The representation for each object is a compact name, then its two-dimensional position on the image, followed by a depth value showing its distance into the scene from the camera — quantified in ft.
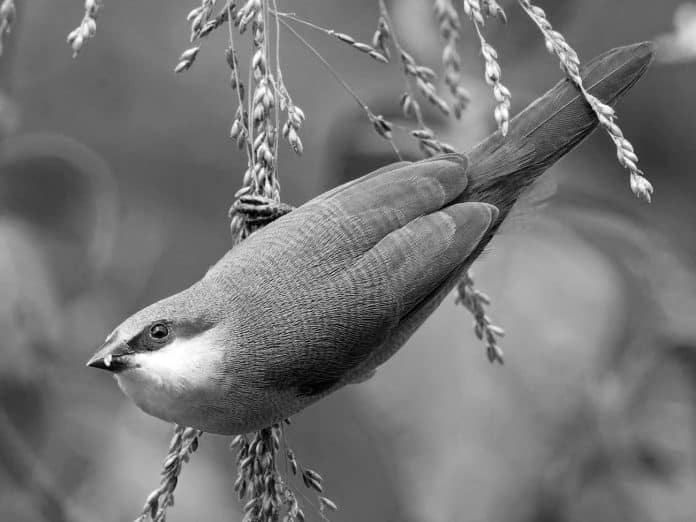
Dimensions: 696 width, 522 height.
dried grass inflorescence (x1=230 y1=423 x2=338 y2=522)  7.94
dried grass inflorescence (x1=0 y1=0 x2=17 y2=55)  8.13
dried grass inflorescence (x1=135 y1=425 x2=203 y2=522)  7.68
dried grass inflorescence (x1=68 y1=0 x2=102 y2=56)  7.94
